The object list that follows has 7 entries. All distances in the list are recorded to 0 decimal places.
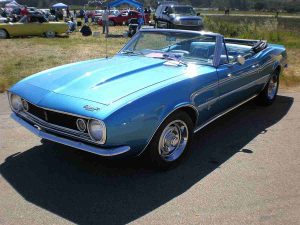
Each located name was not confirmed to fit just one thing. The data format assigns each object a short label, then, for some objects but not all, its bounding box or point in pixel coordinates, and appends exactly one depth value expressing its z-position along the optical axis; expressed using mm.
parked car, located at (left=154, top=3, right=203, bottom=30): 20469
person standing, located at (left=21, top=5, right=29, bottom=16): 25362
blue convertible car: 3179
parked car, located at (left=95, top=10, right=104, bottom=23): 30711
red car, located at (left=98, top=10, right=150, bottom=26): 28084
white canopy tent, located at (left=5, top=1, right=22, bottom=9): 41312
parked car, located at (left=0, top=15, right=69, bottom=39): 17578
